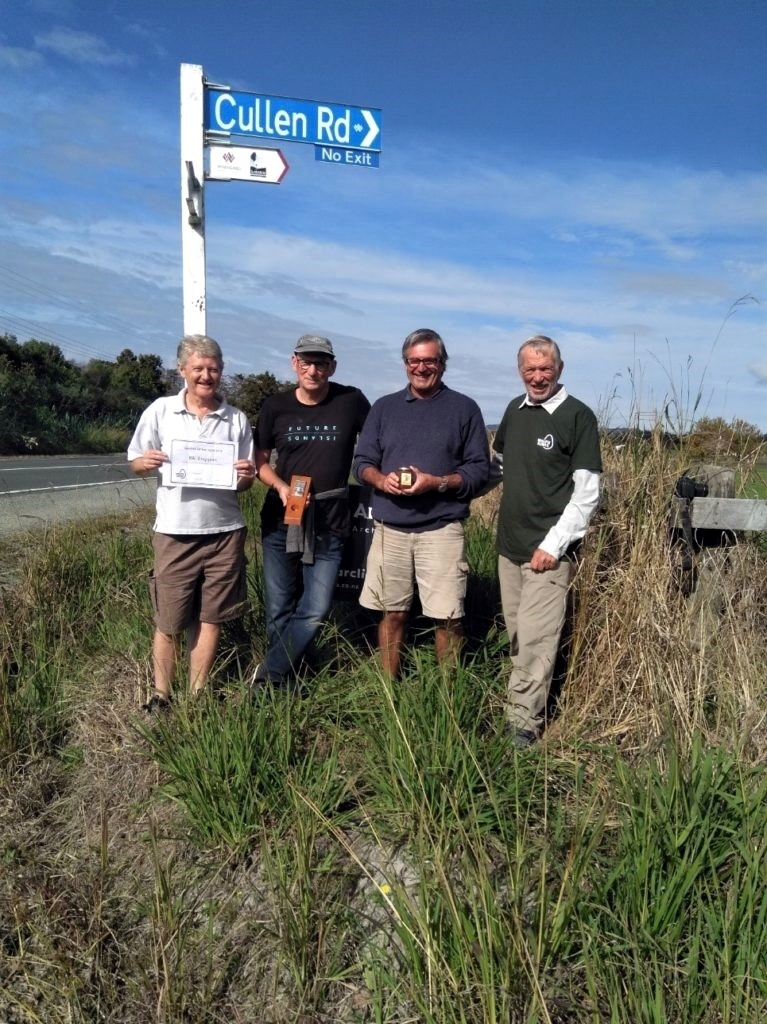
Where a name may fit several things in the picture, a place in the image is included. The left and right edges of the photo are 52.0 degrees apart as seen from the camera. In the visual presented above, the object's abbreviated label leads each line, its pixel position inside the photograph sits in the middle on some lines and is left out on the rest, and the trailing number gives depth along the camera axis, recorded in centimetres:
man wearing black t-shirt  379
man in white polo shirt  359
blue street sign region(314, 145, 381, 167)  487
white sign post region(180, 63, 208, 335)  452
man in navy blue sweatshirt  370
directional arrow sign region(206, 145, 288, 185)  464
